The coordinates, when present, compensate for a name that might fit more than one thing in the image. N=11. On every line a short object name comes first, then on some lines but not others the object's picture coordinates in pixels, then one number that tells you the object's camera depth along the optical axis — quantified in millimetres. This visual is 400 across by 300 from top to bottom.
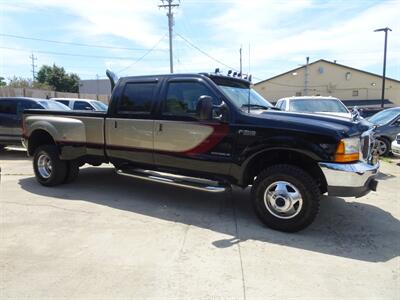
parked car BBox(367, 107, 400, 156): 10820
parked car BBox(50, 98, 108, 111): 16131
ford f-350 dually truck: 4324
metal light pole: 30234
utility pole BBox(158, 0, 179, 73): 29422
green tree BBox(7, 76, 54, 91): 53688
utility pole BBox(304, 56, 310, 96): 50531
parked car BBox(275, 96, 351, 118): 10156
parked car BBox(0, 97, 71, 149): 10680
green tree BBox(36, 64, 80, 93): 68938
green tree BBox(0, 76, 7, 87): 59062
